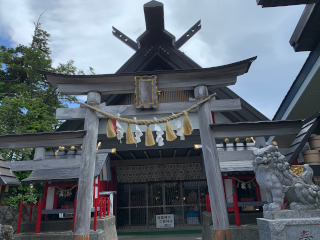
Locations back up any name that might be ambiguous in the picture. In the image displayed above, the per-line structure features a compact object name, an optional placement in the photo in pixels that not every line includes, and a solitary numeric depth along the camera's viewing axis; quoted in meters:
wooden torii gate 5.84
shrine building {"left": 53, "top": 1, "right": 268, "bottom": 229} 9.65
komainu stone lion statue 4.01
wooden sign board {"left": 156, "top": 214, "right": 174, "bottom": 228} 10.69
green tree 10.63
